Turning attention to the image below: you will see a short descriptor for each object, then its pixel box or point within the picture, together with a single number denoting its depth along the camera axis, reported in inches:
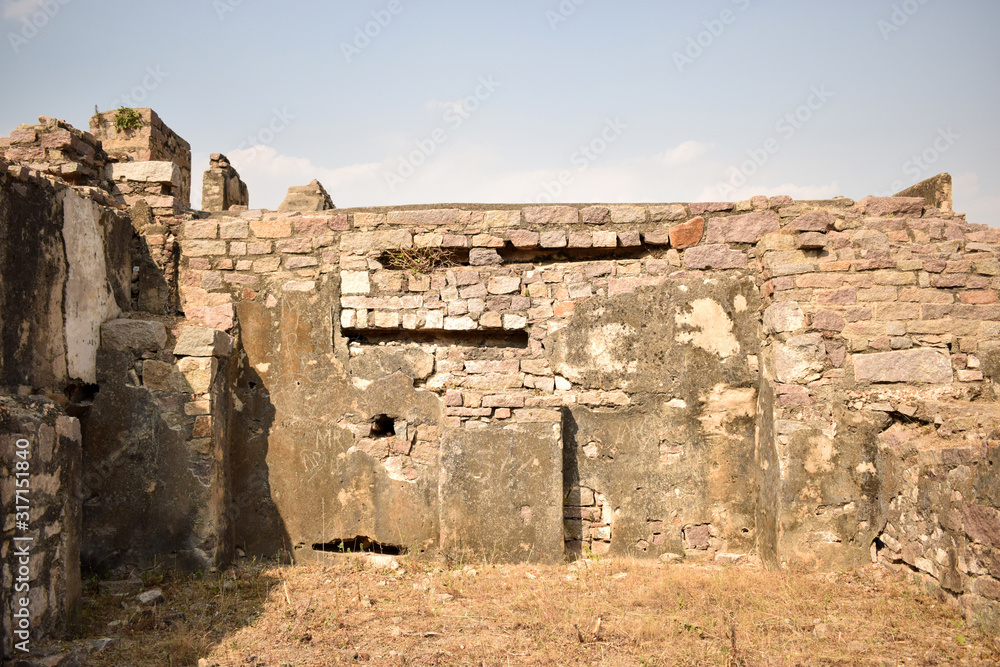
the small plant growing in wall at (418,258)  223.0
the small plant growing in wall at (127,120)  265.3
